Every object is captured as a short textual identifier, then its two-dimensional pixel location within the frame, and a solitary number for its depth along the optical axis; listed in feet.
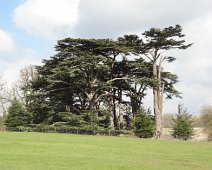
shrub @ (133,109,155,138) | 161.80
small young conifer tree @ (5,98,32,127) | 179.11
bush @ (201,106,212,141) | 164.96
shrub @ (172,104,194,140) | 160.66
